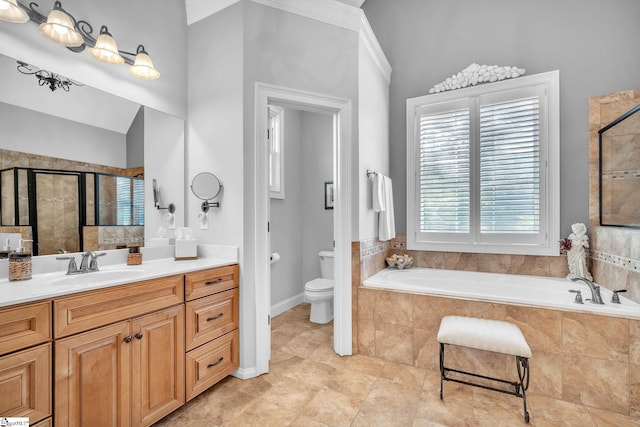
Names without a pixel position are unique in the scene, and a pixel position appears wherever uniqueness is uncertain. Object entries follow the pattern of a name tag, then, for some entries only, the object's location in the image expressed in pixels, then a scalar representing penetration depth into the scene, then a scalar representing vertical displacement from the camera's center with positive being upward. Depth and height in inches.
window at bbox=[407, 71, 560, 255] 107.8 +15.9
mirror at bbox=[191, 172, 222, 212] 87.8 +7.0
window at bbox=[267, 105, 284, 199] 138.7 +27.7
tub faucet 77.3 -21.7
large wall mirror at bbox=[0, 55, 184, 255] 61.5 +10.9
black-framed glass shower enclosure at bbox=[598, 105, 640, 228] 85.9 +11.8
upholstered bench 69.4 -30.6
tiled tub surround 70.6 -34.5
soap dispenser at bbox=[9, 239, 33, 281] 58.1 -10.2
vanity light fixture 56.7 +38.2
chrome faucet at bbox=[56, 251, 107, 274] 67.0 -11.6
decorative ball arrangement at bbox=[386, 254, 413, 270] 123.4 -20.6
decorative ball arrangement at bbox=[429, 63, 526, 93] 112.9 +51.3
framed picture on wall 150.5 +7.9
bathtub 76.1 -24.8
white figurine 99.3 -13.7
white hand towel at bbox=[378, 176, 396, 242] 113.7 -2.8
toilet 122.3 -35.5
